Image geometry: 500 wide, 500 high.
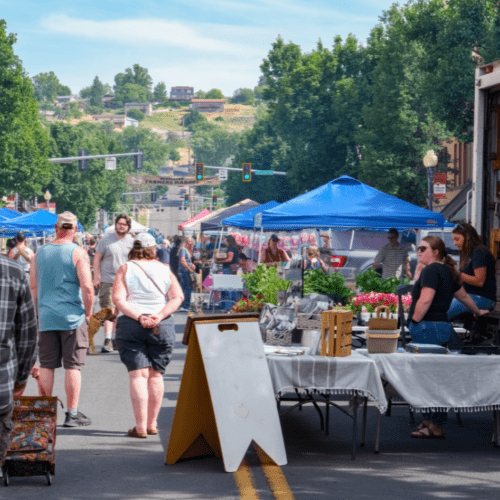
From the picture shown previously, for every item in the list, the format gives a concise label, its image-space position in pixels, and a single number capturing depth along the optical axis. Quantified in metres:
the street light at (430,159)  29.62
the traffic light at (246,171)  49.26
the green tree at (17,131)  42.34
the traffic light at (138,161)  44.77
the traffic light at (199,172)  51.06
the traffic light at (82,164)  43.14
